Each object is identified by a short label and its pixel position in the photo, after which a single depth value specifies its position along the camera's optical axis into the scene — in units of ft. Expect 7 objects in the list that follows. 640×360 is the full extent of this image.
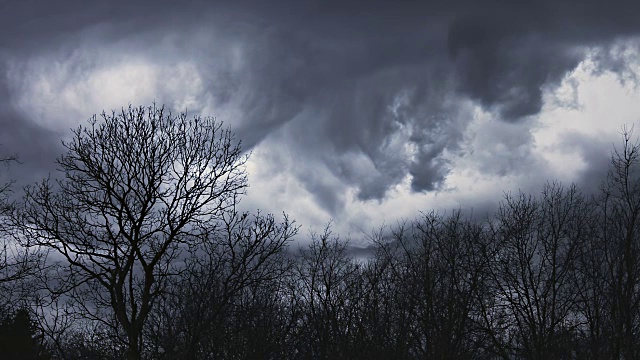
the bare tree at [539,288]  104.32
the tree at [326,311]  93.30
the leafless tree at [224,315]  62.85
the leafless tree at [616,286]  96.07
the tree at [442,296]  88.48
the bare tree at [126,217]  63.26
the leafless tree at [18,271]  73.80
